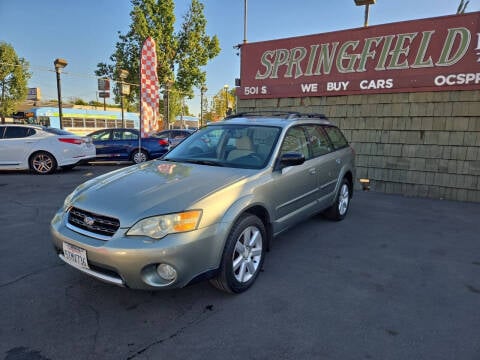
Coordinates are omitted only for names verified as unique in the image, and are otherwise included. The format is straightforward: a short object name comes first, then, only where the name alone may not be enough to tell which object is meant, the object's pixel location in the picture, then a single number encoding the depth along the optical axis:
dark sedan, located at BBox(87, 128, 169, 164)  11.34
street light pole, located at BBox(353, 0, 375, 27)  7.51
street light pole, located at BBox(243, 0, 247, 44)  11.78
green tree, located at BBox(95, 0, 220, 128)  24.89
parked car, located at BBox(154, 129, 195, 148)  13.82
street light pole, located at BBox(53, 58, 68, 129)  12.20
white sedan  8.55
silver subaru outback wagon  2.24
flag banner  7.34
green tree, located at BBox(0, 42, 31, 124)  30.33
